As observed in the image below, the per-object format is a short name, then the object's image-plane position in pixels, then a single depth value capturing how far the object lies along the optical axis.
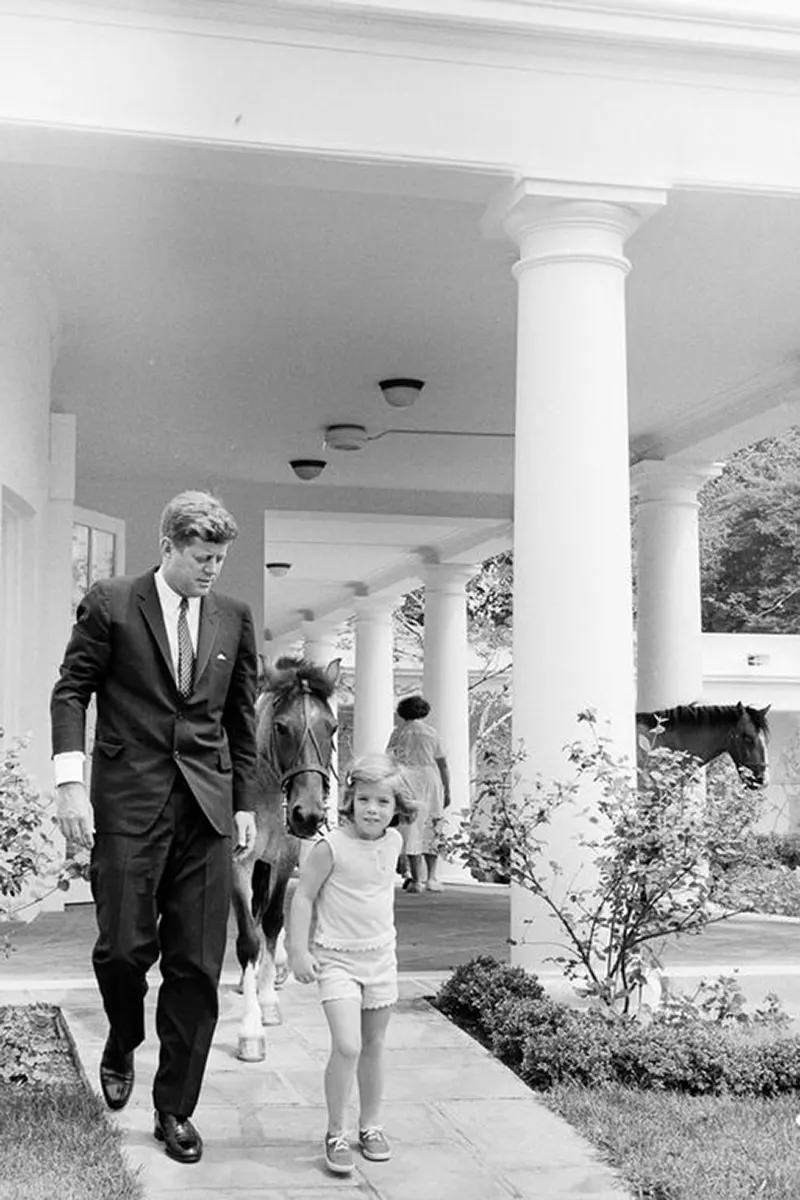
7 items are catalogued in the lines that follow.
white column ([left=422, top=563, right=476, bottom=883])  17.12
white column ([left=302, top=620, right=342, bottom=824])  25.33
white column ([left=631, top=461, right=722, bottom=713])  13.44
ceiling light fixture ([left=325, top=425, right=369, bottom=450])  12.73
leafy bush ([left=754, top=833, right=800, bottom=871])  19.24
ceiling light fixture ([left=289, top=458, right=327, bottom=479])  13.86
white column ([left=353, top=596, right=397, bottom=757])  20.98
